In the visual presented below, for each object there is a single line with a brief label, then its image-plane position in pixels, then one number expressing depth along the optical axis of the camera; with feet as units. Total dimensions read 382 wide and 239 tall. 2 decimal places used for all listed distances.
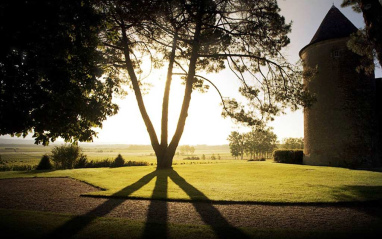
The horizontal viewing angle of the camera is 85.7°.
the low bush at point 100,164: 68.99
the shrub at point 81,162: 65.92
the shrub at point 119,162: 70.29
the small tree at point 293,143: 269.56
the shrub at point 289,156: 76.84
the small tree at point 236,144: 269.03
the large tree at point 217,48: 46.03
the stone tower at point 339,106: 57.72
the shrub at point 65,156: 62.59
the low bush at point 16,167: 56.24
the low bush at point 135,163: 78.12
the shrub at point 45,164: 57.57
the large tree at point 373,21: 29.32
